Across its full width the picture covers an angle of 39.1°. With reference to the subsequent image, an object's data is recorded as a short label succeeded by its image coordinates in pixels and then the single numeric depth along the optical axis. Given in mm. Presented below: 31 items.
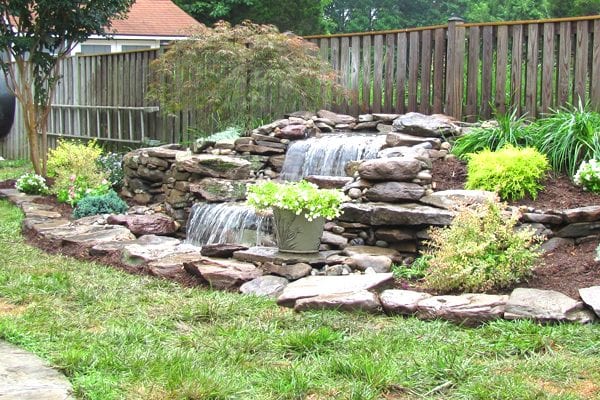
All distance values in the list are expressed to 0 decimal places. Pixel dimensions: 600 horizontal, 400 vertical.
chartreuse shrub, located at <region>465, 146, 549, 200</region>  7320
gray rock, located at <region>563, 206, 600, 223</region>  6691
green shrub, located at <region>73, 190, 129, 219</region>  10038
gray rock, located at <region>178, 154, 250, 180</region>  9680
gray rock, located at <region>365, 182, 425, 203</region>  7344
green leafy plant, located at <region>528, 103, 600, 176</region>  7680
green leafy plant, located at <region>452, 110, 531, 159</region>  8234
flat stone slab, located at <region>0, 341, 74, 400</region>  3750
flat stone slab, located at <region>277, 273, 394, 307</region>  5723
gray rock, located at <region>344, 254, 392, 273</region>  6691
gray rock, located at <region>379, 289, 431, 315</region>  5422
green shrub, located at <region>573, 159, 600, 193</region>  7219
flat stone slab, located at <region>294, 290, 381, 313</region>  5453
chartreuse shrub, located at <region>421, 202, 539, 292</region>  5785
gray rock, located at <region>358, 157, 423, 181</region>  7520
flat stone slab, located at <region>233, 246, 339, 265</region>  6828
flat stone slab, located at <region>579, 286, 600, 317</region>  5077
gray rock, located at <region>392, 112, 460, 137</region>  8922
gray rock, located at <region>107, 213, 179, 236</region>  8992
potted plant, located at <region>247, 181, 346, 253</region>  6809
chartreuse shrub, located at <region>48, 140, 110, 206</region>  11023
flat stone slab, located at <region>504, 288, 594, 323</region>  5051
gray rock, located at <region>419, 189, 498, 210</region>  6998
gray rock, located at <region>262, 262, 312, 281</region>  6582
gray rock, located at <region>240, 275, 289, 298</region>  6168
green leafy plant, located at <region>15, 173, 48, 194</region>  11992
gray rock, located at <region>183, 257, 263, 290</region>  6441
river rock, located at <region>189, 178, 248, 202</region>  9266
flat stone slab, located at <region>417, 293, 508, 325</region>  5156
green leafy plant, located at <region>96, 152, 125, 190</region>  11953
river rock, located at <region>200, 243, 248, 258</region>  7151
